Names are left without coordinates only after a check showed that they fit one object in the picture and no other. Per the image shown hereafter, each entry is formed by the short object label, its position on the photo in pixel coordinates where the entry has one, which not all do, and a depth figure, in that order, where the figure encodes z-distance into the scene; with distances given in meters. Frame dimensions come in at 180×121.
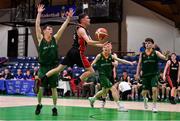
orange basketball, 7.99
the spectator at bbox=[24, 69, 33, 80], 21.73
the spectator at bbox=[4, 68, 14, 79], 22.22
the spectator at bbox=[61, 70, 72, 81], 20.05
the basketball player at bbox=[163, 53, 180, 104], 14.35
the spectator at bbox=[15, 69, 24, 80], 22.25
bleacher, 20.85
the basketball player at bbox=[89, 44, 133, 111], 10.95
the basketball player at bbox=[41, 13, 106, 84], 8.55
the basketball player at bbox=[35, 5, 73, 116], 8.68
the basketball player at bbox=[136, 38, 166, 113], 10.36
